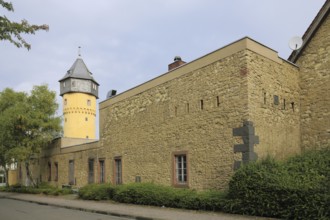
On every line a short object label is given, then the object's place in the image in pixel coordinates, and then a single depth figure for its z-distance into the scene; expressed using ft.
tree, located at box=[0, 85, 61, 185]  93.86
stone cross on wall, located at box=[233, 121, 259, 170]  45.24
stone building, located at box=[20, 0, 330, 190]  47.52
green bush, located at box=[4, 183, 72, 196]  84.84
